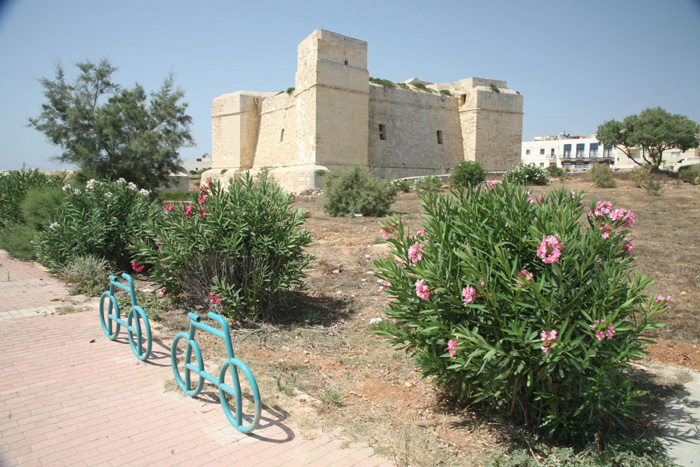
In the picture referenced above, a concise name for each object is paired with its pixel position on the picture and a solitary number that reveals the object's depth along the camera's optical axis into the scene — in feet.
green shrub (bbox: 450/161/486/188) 60.54
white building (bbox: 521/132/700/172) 194.39
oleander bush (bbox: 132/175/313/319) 16.21
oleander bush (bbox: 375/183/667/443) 8.23
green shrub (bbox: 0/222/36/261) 29.07
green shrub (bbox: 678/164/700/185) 69.33
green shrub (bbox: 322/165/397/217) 43.96
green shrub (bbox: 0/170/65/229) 33.86
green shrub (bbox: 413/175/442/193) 58.06
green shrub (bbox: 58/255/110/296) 21.25
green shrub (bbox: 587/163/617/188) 61.67
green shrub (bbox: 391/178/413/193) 64.80
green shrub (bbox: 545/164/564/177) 78.99
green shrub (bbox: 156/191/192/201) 66.54
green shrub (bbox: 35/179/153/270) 23.59
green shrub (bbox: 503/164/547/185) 68.28
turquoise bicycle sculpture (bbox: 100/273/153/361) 12.79
